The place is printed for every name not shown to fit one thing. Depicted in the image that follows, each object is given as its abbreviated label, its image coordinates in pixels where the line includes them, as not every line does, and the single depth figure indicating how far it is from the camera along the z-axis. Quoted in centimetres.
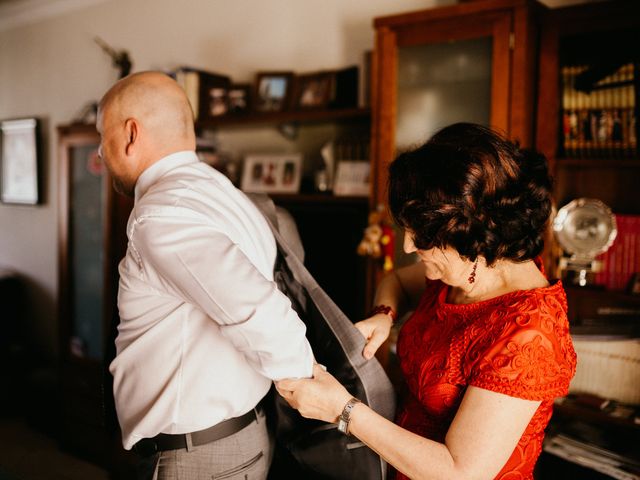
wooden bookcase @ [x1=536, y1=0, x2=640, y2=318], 191
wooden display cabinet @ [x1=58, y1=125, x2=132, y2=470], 353
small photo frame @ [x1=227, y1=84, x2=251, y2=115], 323
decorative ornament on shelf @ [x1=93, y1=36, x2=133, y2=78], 387
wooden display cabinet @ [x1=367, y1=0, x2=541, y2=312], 202
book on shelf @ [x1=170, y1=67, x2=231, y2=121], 323
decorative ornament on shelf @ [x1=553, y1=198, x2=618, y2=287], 204
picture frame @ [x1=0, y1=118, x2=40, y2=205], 488
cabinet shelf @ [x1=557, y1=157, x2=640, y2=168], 191
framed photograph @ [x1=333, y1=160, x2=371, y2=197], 266
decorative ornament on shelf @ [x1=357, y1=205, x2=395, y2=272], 234
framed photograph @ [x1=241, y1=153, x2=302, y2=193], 300
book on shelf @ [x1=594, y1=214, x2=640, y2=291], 201
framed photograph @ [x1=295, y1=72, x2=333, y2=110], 292
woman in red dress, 107
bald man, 114
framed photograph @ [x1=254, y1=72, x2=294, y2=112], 308
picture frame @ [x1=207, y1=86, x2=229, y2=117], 327
